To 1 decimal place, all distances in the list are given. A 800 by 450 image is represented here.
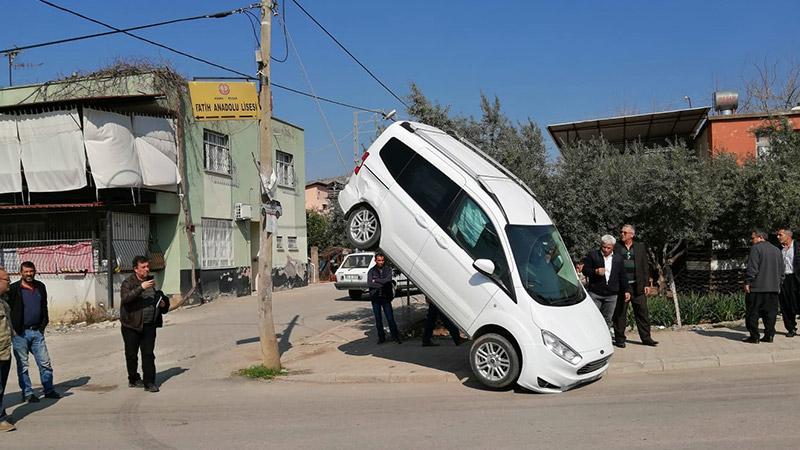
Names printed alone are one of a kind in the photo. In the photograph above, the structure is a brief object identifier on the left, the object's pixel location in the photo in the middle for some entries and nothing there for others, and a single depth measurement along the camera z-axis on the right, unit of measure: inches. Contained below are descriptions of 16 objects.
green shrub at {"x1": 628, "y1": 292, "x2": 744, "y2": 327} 487.5
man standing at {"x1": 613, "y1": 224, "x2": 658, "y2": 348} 405.2
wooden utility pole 386.9
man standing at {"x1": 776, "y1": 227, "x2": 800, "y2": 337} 417.4
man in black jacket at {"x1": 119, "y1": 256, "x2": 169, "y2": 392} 337.4
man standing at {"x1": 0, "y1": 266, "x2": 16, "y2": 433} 273.7
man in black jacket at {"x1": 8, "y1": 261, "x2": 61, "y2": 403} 321.7
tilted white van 304.5
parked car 860.6
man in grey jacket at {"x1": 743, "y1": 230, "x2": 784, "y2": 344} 390.3
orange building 729.6
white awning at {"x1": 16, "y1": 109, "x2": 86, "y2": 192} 674.2
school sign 399.9
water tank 789.9
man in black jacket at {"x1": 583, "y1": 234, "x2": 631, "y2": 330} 397.1
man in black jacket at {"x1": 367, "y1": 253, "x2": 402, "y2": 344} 464.1
